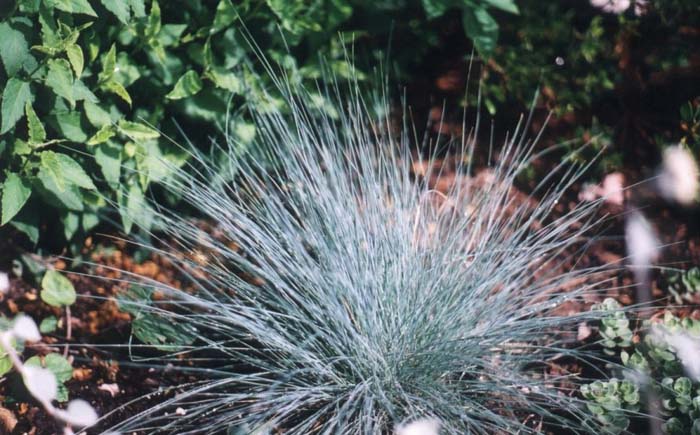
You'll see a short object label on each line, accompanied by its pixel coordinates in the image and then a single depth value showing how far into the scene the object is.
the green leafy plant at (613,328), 2.50
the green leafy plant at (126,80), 2.33
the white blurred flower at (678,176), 3.14
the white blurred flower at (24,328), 2.39
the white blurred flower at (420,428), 1.99
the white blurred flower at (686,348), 2.34
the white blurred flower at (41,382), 2.25
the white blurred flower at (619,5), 3.44
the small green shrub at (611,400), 2.27
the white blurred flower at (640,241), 3.08
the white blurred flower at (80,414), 2.25
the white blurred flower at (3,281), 2.29
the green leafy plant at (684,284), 2.86
